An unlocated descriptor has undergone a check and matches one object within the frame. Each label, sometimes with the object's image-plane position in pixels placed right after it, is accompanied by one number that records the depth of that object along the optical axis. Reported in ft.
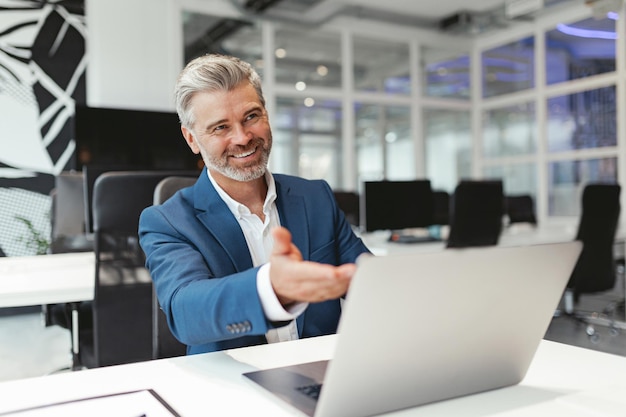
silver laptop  2.09
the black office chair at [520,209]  20.81
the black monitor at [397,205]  13.85
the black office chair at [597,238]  13.53
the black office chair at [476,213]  12.56
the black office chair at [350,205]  15.25
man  3.43
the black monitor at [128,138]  19.83
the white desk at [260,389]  2.59
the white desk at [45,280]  5.89
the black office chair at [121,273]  6.54
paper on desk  2.52
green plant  17.61
